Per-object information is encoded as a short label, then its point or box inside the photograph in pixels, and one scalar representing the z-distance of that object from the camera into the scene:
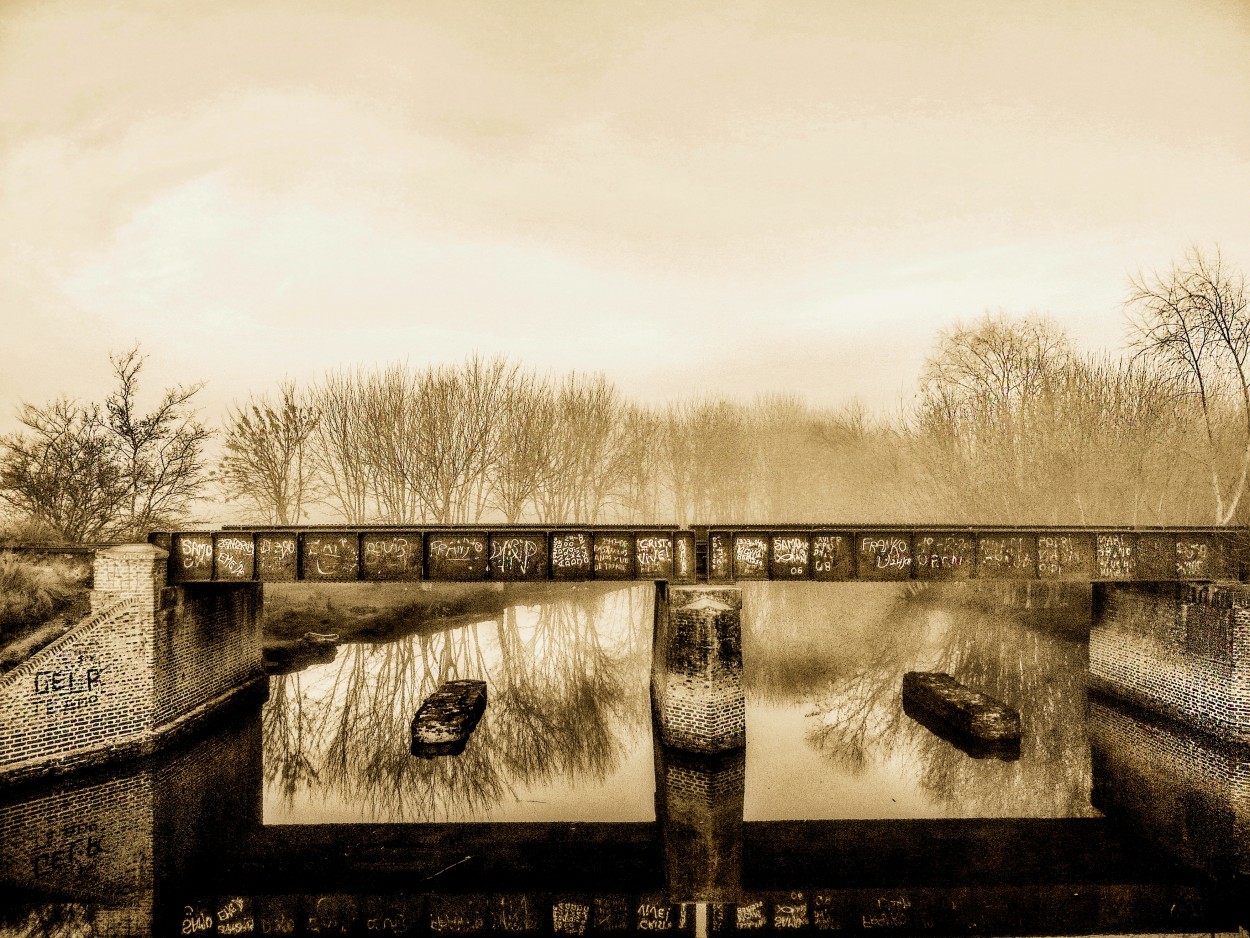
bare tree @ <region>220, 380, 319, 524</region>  31.78
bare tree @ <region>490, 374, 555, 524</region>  34.56
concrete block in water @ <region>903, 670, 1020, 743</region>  13.12
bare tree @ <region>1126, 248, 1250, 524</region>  17.58
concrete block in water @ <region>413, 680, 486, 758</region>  12.90
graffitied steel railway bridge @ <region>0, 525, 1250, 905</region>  11.84
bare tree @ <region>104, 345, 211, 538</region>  21.64
